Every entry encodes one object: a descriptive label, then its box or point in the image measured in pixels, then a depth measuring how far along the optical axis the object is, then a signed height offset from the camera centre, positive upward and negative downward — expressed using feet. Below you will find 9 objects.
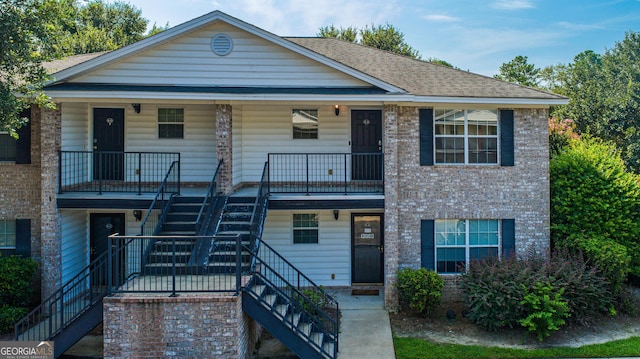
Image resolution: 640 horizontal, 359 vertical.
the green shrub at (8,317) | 33.76 -10.04
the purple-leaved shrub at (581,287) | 34.32 -8.08
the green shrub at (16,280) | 35.32 -7.68
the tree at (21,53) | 31.81 +9.25
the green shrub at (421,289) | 36.70 -8.76
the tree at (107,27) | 96.02 +41.96
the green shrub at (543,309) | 32.12 -9.18
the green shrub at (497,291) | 33.60 -8.32
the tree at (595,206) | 40.57 -2.24
